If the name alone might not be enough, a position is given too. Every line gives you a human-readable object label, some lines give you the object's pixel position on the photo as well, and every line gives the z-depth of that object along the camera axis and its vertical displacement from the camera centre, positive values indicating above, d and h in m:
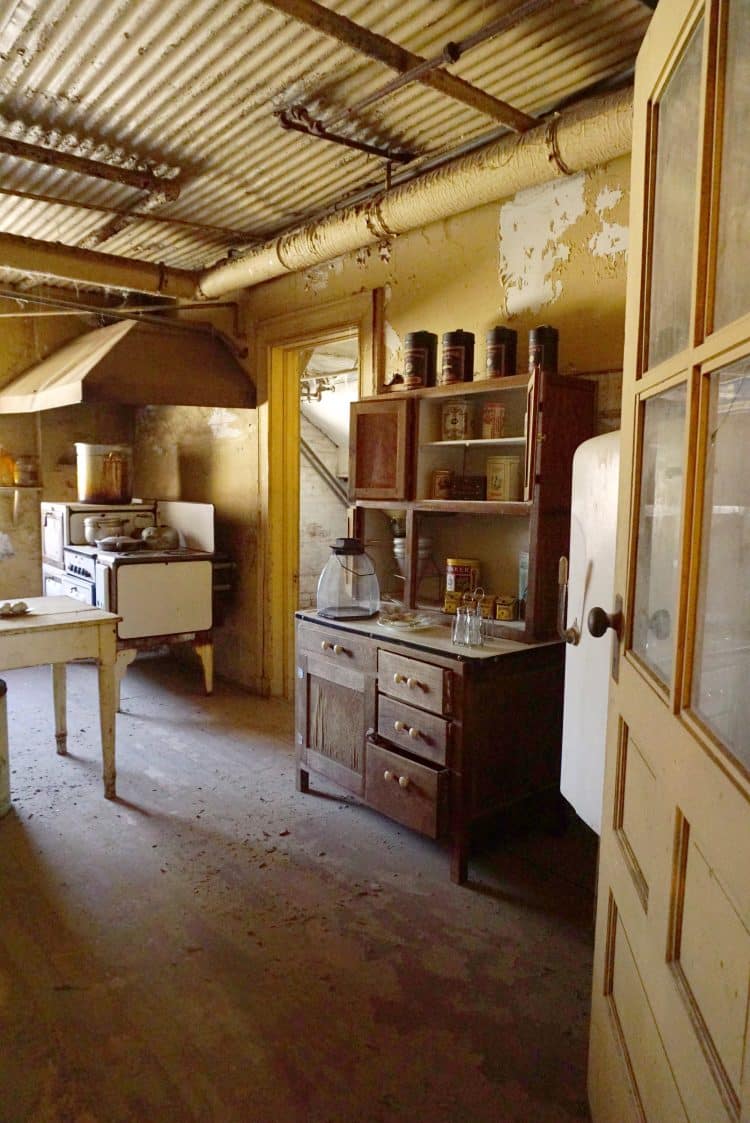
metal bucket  4.80 +0.10
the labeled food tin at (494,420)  2.77 +0.28
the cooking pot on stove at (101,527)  4.57 -0.25
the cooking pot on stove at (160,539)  4.60 -0.31
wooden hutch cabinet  2.40 -0.57
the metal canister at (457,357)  2.80 +0.53
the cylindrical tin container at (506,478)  2.70 +0.06
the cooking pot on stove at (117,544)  4.32 -0.33
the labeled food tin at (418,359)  2.94 +0.55
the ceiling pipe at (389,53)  2.01 +1.32
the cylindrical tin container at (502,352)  2.70 +0.53
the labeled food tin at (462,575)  2.96 -0.33
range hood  4.10 +0.68
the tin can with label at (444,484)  2.94 +0.04
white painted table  2.68 -0.59
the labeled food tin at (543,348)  2.57 +0.52
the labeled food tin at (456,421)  2.88 +0.29
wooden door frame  4.33 -0.05
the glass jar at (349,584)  2.99 -0.41
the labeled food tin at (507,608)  2.79 -0.44
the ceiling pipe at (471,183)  2.37 +1.20
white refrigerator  1.75 -0.30
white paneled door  0.86 -0.15
